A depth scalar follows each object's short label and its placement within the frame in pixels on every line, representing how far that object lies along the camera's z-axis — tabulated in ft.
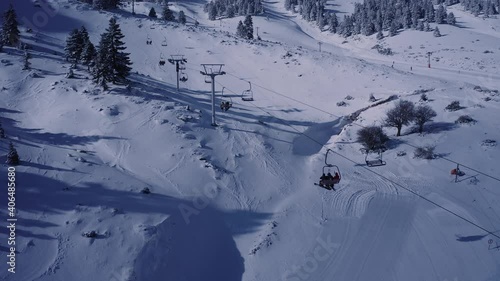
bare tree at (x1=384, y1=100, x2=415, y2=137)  130.62
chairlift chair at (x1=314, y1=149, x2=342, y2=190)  73.94
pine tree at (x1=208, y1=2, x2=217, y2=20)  447.83
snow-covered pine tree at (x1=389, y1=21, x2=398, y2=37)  365.08
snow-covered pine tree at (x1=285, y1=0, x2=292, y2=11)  552.08
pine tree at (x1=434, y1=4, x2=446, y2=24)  388.37
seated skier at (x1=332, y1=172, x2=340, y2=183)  73.59
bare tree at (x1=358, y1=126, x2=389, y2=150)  122.42
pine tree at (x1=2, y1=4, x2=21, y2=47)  170.19
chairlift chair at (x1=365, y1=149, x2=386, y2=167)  113.21
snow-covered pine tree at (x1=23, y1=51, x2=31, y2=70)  147.33
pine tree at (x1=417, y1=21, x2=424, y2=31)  366.43
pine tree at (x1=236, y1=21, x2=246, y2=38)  291.38
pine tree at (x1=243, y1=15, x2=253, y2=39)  289.82
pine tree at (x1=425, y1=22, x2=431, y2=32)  363.35
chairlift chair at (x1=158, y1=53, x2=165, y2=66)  190.15
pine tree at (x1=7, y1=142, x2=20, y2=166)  85.15
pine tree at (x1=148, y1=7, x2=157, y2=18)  311.02
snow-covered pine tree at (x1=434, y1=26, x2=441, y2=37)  345.92
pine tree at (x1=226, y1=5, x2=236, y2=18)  453.82
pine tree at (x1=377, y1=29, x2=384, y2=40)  361.22
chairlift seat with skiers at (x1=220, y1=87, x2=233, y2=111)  132.13
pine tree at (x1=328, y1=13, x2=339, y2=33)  421.18
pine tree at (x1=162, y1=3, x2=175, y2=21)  311.88
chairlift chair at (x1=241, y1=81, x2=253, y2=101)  156.87
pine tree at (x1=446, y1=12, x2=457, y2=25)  388.57
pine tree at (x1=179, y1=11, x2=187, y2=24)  327.80
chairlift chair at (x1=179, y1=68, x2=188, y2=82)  177.77
